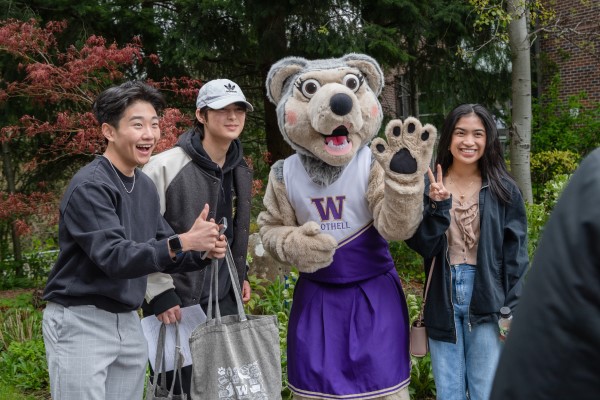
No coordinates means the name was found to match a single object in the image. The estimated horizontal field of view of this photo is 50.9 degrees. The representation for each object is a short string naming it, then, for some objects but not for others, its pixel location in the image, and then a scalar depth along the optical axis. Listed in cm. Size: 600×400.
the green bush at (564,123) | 1363
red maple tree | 591
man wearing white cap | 308
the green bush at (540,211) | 587
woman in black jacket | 284
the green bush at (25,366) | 495
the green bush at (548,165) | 1175
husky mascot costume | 286
